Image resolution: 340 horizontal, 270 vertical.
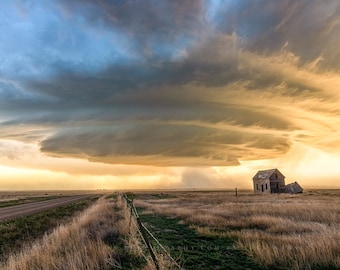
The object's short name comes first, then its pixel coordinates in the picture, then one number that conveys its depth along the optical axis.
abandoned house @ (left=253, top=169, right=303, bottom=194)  69.69
